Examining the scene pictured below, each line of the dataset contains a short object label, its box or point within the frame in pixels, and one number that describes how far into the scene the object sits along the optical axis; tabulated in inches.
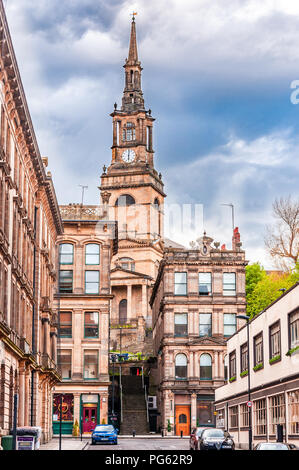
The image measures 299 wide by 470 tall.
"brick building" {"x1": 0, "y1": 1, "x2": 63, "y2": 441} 1518.2
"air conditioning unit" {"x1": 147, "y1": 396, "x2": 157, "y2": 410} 3660.4
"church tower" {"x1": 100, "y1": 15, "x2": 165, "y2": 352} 4958.2
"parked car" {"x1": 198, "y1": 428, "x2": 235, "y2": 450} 1610.5
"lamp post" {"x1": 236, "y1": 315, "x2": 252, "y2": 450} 1804.1
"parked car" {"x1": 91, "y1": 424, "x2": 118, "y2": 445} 2209.6
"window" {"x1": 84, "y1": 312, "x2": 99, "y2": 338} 3253.0
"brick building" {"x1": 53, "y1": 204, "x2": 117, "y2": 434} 3166.8
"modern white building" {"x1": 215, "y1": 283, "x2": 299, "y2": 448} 1668.3
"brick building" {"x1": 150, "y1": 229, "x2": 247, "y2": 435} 3339.1
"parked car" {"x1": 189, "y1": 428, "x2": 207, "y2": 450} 1744.3
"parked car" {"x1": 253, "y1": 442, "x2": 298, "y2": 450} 1154.0
